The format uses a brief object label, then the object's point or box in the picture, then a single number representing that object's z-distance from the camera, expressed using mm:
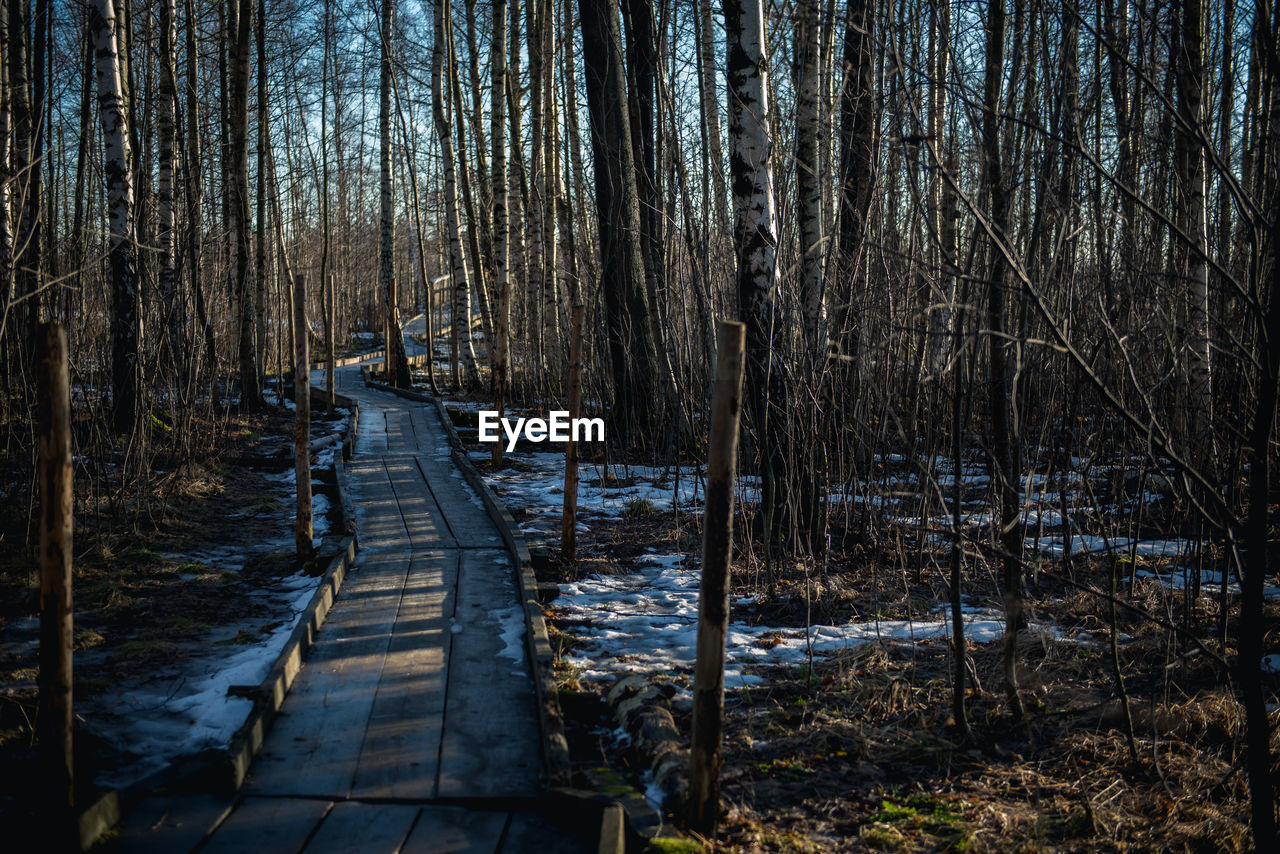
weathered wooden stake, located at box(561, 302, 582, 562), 5457
